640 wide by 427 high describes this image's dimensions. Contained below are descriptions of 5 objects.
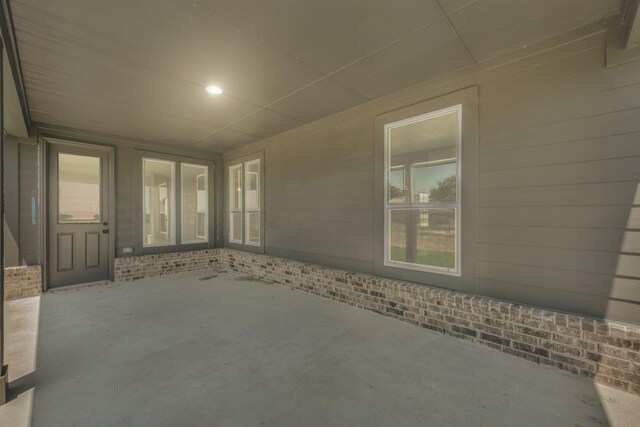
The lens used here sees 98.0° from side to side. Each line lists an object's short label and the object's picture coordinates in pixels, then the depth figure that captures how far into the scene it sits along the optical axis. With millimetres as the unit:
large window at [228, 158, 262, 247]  6066
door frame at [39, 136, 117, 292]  4594
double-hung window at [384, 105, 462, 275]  3102
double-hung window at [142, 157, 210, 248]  5863
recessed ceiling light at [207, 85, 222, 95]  3381
